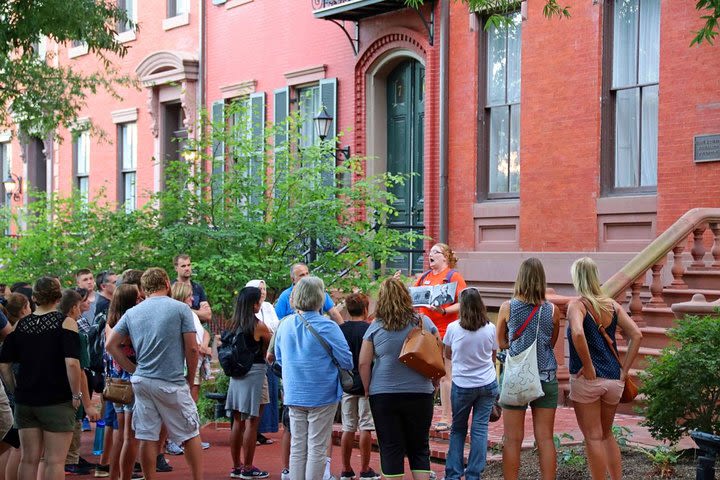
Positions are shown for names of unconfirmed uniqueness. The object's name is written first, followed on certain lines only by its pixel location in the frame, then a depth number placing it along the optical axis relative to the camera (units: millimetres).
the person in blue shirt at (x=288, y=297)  12594
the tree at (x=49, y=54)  16016
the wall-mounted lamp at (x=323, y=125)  20627
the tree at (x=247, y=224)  16453
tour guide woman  12594
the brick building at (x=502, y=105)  15336
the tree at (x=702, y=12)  9906
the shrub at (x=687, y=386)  9867
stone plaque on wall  14609
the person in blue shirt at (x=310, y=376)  9594
